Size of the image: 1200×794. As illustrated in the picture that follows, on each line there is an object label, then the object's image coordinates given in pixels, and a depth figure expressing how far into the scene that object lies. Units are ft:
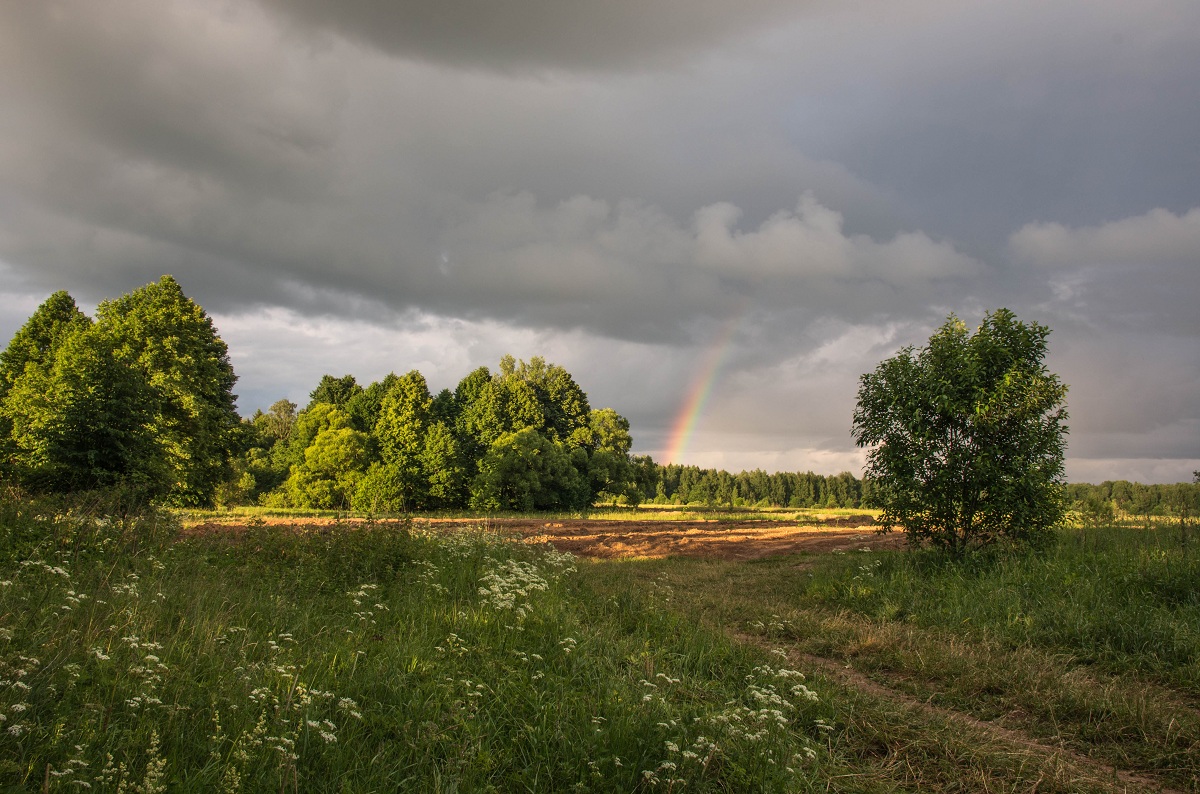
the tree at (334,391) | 217.56
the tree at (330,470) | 169.48
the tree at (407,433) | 170.30
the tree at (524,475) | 167.94
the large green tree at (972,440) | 42.75
